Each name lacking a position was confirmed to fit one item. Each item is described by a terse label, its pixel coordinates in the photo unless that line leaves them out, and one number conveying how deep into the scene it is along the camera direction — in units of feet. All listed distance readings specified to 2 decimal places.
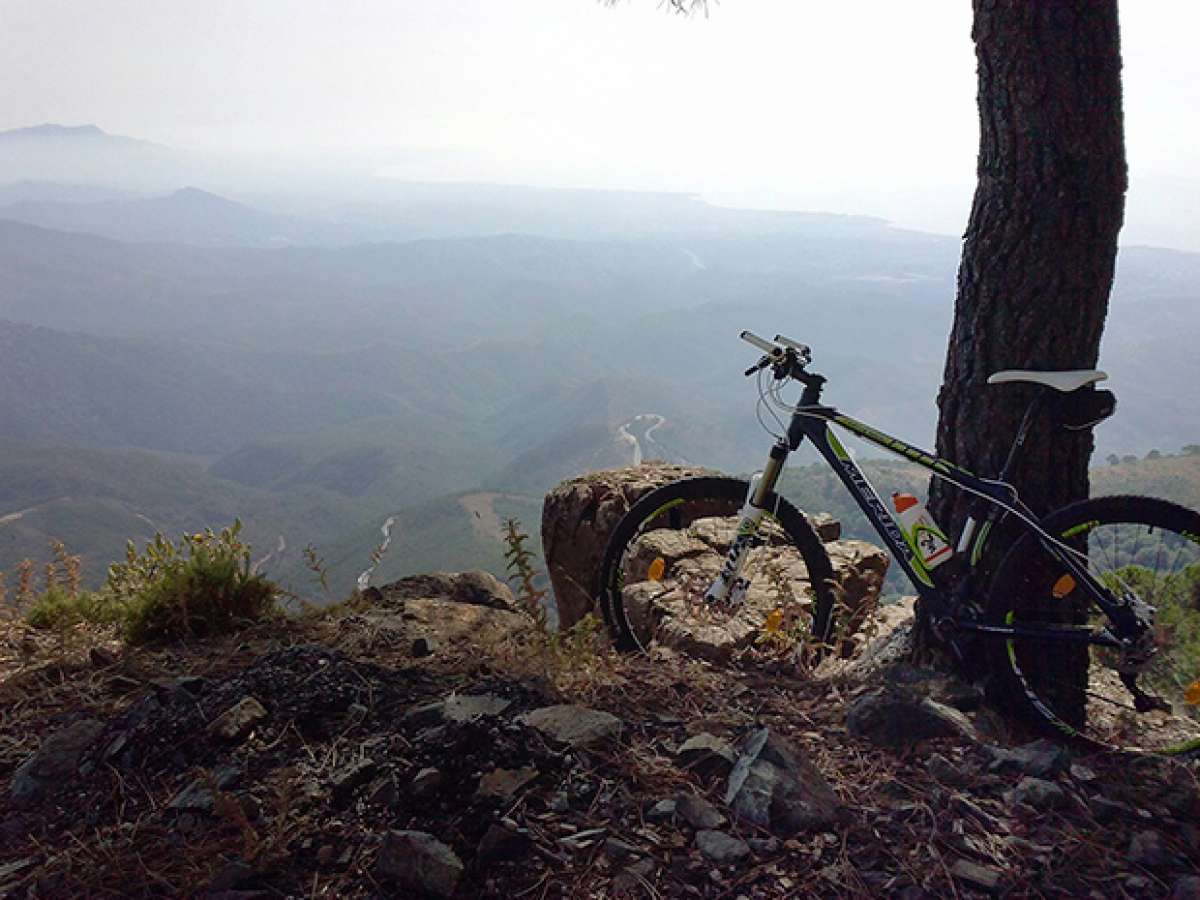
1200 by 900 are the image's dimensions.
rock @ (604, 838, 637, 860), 8.33
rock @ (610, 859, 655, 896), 7.91
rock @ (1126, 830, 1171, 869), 8.43
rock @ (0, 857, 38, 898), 8.09
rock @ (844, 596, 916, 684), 13.64
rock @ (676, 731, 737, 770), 9.87
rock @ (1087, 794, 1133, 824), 9.23
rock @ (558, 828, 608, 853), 8.39
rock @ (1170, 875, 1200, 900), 7.86
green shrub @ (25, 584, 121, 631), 16.14
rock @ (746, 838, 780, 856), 8.43
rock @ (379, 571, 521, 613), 19.22
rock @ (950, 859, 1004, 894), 8.02
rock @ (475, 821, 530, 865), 8.11
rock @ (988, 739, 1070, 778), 9.94
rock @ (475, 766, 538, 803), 8.81
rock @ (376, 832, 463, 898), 7.75
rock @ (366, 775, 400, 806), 8.89
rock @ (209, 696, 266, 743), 10.16
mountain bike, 11.40
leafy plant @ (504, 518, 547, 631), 13.84
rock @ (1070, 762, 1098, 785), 10.03
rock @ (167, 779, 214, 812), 9.00
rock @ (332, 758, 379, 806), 9.02
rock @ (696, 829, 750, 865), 8.30
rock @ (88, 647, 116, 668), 13.77
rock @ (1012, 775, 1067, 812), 9.25
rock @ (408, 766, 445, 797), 8.86
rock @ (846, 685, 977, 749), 10.70
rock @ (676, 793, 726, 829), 8.79
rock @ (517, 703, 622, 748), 10.06
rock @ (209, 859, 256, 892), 7.81
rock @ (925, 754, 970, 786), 9.71
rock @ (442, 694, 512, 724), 10.41
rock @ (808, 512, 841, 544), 24.58
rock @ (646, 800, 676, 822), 8.93
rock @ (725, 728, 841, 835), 8.81
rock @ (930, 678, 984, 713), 12.05
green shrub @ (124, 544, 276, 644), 14.99
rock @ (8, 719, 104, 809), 9.95
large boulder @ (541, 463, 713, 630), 24.63
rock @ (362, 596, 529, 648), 15.08
